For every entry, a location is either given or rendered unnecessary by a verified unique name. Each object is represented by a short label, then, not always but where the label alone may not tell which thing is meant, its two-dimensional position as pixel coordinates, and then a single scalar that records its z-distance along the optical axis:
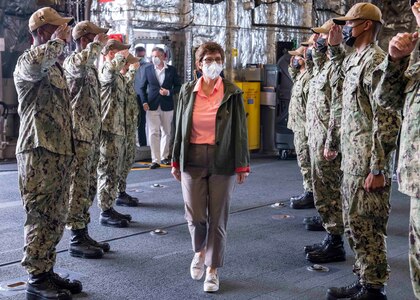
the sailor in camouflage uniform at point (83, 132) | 4.30
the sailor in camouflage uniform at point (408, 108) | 2.46
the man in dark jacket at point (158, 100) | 8.89
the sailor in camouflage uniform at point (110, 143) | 5.36
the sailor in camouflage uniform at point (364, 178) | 3.34
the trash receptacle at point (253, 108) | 10.21
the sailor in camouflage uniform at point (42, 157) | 3.50
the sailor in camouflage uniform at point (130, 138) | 6.02
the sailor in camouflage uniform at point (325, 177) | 4.48
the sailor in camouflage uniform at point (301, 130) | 6.30
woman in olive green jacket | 3.77
